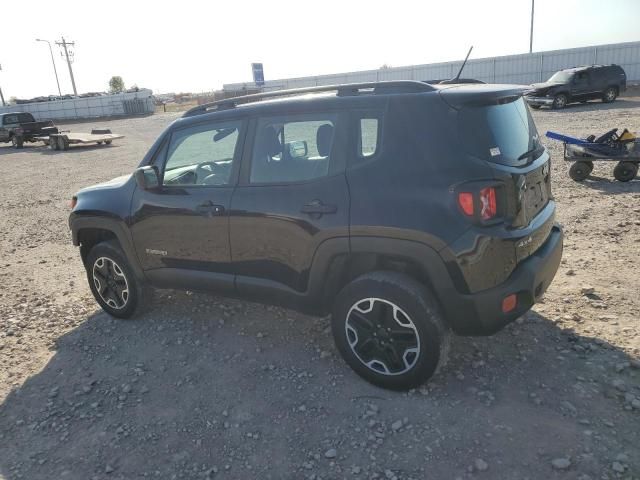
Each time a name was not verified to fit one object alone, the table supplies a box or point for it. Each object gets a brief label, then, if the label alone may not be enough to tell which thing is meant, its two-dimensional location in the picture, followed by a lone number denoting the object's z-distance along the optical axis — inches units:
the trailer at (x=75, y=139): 846.5
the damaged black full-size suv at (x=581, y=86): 895.7
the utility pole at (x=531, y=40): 1955.2
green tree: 4448.8
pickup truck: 954.7
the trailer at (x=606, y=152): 321.7
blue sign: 1660.9
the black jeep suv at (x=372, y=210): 114.8
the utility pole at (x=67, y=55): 2709.2
